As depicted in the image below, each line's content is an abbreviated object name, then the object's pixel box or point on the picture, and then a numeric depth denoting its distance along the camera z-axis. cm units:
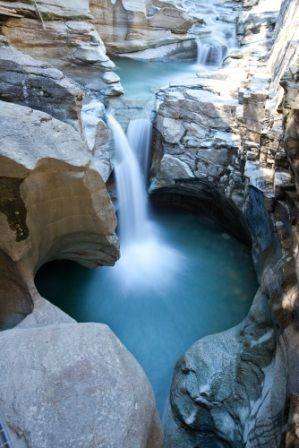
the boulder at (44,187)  419
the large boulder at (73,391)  219
